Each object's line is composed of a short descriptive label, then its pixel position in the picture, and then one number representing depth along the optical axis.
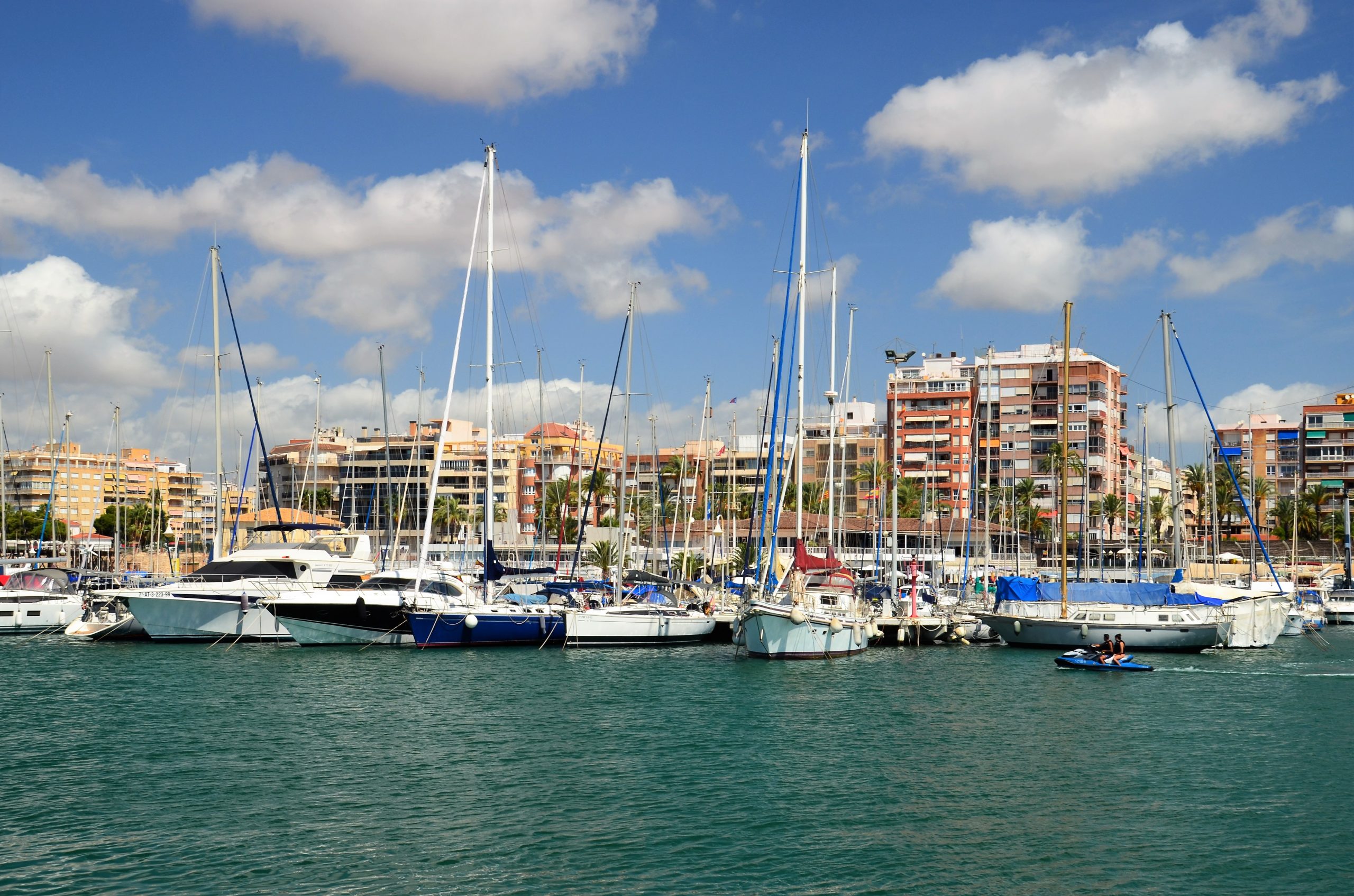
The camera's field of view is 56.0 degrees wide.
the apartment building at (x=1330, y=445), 168.62
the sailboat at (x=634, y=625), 55.22
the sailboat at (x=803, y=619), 48.94
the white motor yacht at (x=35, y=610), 62.09
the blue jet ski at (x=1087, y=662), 49.00
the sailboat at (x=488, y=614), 52.59
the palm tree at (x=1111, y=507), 145.38
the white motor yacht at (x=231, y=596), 55.12
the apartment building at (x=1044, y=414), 147.75
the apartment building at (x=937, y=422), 152.00
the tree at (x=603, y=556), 96.97
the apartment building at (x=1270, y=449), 181.88
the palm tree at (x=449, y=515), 158.00
